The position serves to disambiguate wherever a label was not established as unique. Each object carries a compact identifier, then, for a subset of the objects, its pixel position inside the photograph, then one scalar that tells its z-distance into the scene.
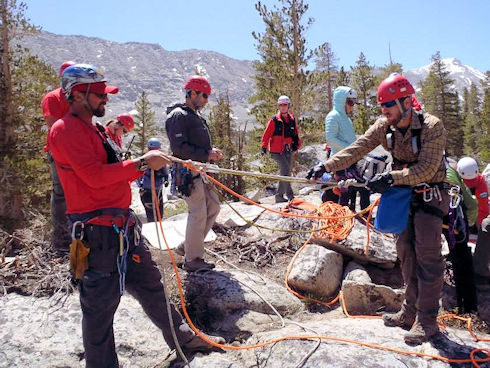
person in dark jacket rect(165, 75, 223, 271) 5.00
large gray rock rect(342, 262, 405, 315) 5.02
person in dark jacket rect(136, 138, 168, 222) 8.45
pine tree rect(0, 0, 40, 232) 13.59
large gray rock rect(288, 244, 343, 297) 5.44
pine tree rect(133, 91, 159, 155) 38.00
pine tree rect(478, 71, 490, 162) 33.22
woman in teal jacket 7.15
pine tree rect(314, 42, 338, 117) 40.41
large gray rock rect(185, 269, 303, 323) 4.81
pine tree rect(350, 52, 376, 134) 32.72
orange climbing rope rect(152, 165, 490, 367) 3.60
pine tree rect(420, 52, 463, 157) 36.97
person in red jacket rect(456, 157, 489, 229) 5.64
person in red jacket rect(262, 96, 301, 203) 9.40
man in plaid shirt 3.68
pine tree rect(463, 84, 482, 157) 42.03
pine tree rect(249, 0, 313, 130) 17.89
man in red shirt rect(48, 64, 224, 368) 3.01
